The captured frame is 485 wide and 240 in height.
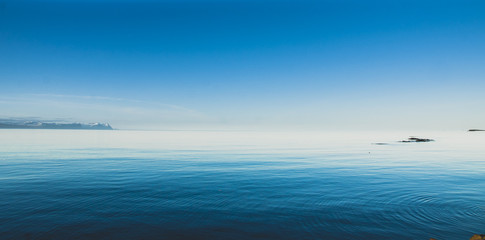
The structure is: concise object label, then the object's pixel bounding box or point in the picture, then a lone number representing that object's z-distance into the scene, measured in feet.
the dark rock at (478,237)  34.03
